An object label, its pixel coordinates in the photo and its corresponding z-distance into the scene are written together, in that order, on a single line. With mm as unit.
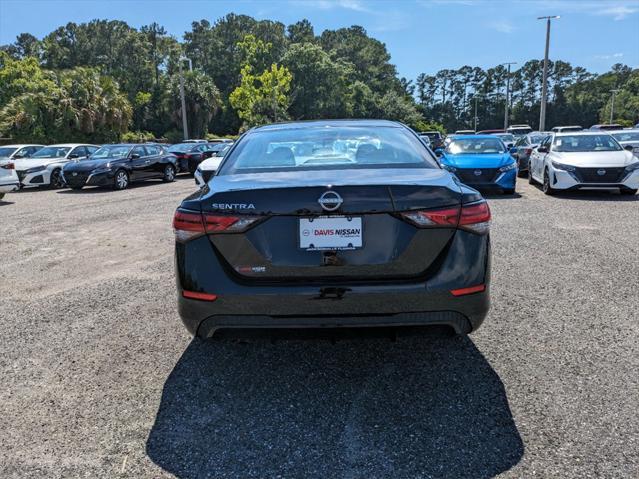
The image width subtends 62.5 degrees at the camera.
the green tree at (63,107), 28781
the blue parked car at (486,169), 12102
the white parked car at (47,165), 16500
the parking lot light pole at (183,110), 34347
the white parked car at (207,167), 9109
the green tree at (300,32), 102794
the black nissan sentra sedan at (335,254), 2682
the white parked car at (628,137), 17312
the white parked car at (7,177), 13047
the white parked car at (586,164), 11211
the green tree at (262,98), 50562
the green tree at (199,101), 49344
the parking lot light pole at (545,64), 33969
